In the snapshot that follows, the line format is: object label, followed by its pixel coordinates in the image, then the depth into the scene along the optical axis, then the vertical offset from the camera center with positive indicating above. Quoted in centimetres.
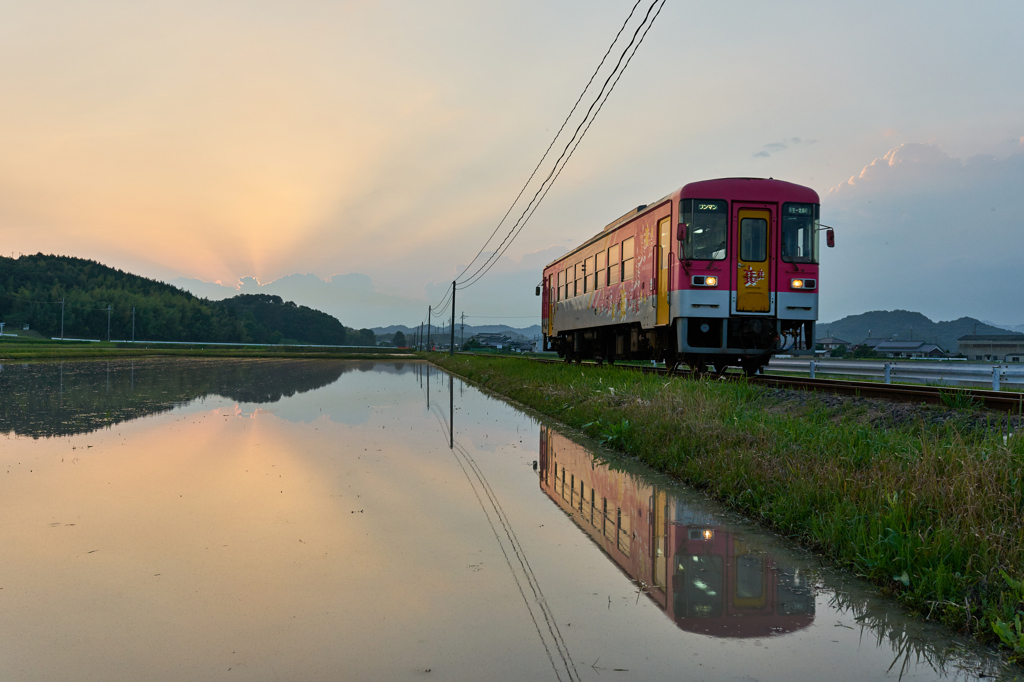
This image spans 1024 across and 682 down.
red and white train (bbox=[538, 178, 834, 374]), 1327 +153
